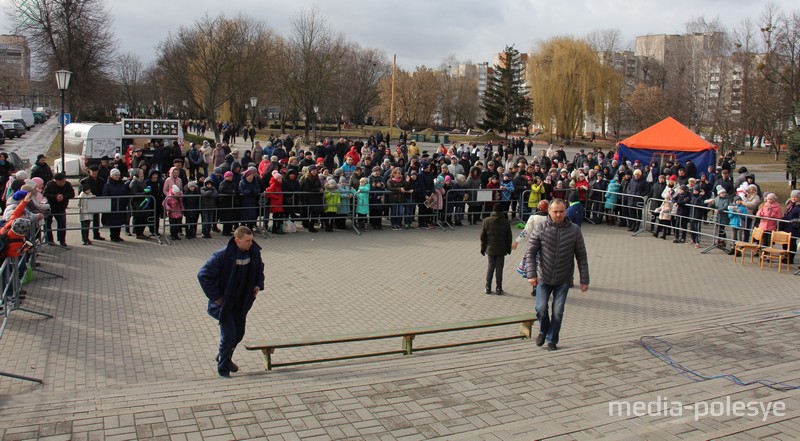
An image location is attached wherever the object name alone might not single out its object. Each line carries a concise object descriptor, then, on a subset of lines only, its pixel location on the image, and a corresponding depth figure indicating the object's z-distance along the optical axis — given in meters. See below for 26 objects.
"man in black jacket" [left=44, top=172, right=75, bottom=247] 13.57
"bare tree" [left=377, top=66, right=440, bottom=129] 79.50
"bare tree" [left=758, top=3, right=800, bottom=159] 35.50
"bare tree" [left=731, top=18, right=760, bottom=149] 50.19
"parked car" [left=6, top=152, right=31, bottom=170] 22.64
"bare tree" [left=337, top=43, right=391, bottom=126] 78.88
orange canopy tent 24.17
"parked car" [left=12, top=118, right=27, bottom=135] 54.49
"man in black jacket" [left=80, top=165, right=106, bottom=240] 14.59
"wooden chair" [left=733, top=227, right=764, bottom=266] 14.54
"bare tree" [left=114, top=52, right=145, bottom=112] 82.12
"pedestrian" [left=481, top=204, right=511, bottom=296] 11.48
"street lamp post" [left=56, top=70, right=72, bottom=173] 19.83
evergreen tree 68.44
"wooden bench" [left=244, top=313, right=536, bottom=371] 7.28
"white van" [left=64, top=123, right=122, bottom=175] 25.77
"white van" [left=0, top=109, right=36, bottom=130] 59.76
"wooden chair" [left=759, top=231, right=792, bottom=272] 14.01
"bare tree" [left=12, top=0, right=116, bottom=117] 41.09
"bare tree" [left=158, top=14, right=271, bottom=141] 50.22
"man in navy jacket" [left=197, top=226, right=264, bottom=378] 6.91
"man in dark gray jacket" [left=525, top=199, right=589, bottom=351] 8.09
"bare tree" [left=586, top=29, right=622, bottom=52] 89.44
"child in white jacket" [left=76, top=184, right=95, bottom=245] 14.03
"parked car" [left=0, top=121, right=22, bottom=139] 52.00
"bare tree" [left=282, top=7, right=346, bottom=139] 51.34
